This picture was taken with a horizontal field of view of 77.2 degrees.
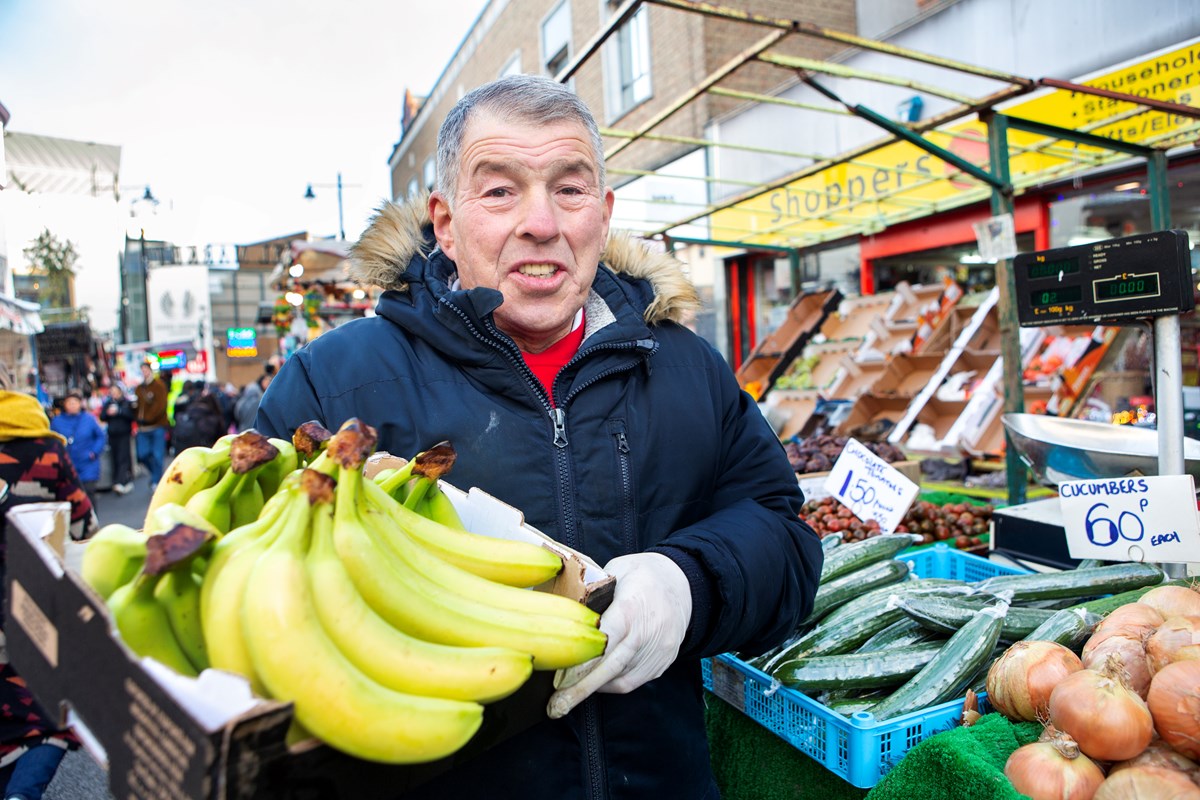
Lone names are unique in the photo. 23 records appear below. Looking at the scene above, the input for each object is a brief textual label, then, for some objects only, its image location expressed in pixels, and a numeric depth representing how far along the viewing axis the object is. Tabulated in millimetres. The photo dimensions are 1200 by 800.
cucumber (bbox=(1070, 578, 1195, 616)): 2172
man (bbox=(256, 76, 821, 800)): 1504
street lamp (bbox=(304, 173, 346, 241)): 21766
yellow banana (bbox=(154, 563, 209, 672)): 929
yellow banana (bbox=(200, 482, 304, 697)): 857
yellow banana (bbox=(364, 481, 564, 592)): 1182
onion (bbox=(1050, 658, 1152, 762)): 1461
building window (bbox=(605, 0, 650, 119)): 13797
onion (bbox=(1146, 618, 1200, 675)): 1633
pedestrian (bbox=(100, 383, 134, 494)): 12562
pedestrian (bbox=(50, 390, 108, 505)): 9609
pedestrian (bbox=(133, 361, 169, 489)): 12391
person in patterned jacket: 2857
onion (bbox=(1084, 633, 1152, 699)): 1648
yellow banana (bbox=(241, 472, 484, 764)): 819
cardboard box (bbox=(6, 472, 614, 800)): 698
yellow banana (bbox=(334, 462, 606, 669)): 1001
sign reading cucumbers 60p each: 2127
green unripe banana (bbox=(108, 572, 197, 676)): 874
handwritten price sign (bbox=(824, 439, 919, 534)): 3033
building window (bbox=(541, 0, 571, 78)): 15992
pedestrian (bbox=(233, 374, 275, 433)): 11617
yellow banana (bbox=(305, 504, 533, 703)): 913
